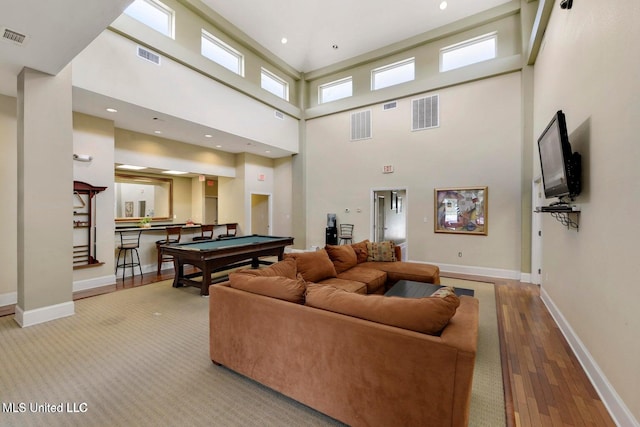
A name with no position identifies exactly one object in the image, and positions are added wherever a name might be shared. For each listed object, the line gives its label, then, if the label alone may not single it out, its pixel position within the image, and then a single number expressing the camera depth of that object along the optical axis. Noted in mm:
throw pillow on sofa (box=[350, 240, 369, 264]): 4859
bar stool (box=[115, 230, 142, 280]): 5680
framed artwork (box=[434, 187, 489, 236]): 6082
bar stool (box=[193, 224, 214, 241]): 6895
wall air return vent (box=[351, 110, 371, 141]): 7656
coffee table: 3191
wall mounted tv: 2676
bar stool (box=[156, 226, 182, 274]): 6039
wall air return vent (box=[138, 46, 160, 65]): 4775
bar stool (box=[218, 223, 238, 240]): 7758
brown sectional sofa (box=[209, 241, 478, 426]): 1433
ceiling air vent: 2670
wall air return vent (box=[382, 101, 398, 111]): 7203
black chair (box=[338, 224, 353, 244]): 7984
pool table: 4562
